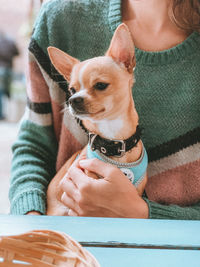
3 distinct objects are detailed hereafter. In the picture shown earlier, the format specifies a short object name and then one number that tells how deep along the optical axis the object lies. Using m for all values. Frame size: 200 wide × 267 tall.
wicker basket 0.32
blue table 0.38
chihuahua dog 0.49
